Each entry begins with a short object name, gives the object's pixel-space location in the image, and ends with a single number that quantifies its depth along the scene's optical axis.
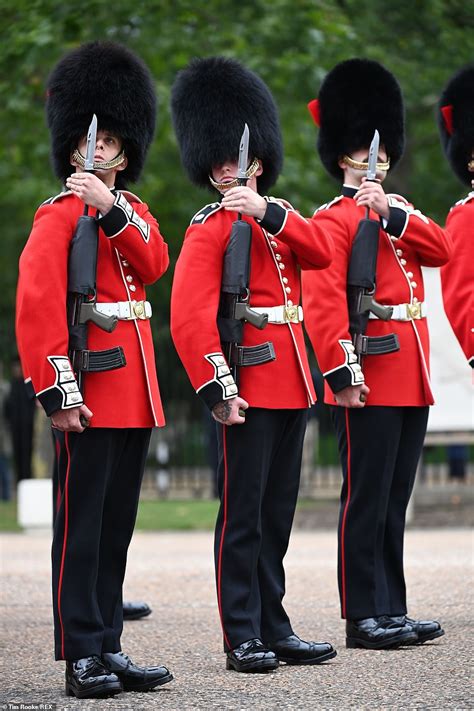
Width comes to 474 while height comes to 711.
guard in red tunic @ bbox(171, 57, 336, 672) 11.48
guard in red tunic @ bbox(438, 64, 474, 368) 13.16
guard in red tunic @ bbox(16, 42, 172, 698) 10.53
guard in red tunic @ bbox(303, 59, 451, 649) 12.48
